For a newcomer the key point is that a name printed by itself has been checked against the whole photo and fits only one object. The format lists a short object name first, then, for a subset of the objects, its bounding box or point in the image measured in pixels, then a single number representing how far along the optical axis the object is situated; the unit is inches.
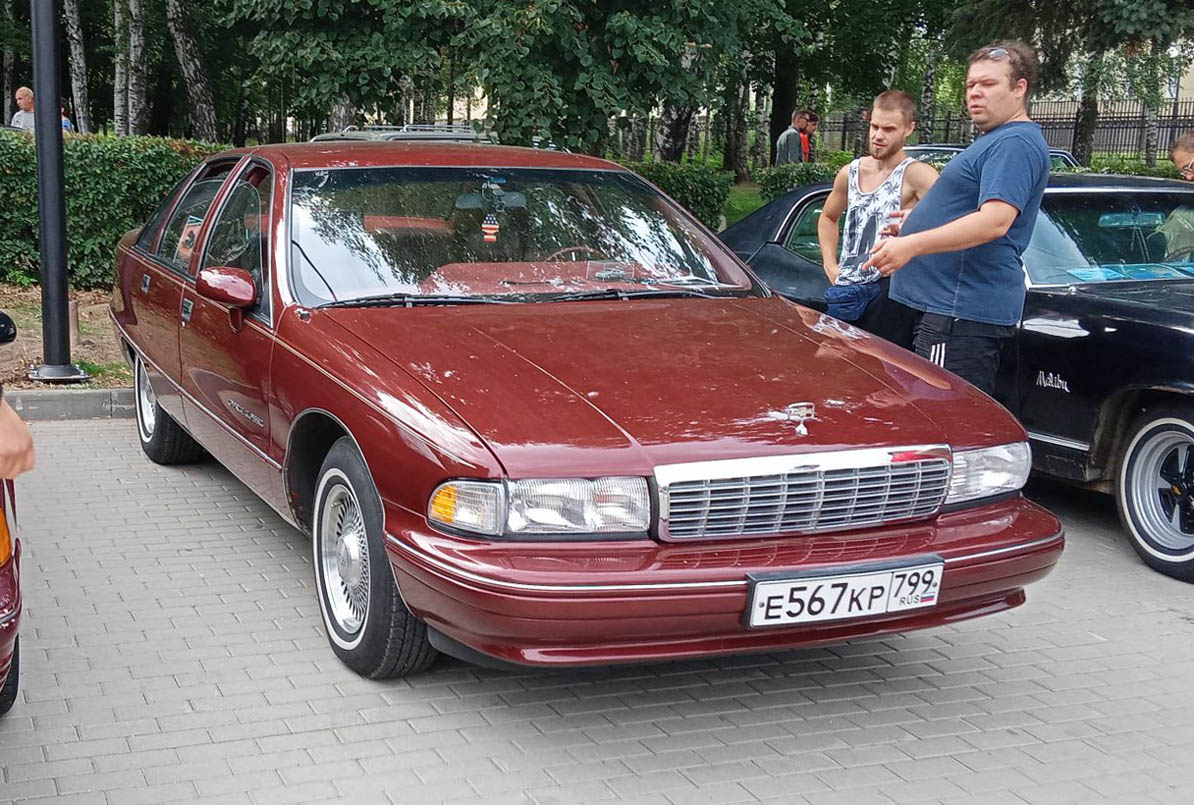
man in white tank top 232.7
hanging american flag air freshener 192.9
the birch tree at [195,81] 919.7
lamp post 303.6
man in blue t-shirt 188.4
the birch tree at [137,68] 906.7
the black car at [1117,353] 213.3
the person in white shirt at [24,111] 649.0
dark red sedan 134.8
